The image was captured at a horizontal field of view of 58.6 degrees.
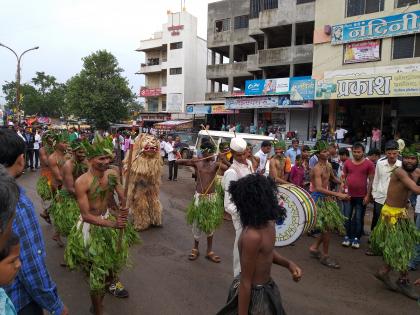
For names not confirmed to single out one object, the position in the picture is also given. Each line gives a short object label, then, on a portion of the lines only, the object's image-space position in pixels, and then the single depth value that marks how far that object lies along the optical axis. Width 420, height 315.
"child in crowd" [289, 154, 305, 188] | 9.00
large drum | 4.79
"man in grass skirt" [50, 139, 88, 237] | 5.65
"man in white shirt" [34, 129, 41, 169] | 16.47
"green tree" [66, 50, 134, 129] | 39.59
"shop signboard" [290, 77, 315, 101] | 22.97
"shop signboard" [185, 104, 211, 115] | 30.78
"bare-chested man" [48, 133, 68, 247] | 6.68
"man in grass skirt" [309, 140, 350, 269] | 6.05
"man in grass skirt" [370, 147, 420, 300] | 4.95
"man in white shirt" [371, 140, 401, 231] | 6.48
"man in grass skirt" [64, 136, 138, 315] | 3.89
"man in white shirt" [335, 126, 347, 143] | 20.73
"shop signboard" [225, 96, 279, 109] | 24.96
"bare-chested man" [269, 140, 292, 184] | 7.92
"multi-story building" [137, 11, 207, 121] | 42.72
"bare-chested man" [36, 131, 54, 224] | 7.47
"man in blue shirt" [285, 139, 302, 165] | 10.93
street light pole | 27.71
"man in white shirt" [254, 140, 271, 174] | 8.60
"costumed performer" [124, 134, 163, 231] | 7.70
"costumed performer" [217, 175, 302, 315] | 2.67
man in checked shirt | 2.13
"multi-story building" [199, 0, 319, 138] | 26.38
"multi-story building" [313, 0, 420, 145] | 19.56
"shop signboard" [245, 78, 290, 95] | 24.45
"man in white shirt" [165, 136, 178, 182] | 15.11
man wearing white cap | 5.04
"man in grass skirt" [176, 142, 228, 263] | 6.03
